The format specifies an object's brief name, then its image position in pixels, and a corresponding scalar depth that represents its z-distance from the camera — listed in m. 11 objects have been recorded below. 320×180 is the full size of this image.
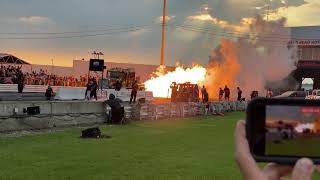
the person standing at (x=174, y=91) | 45.88
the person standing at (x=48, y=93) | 36.22
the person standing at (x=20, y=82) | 41.72
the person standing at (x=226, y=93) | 49.97
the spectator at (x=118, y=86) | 45.12
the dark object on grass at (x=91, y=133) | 18.52
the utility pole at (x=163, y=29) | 61.94
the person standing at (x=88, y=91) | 38.20
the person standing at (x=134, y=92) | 38.03
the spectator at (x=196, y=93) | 45.36
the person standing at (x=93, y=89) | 36.81
